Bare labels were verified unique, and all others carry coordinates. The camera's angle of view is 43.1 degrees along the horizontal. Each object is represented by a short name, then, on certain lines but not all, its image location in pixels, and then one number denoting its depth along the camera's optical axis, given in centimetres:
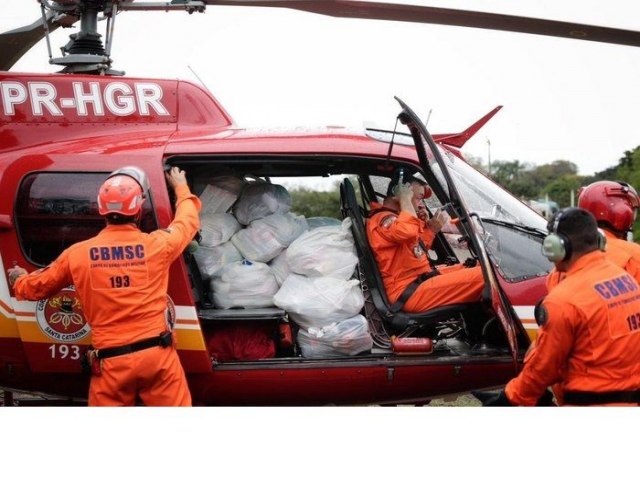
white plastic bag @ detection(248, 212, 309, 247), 595
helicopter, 525
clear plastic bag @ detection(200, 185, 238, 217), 598
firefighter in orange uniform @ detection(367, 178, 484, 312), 568
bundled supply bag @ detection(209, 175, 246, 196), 603
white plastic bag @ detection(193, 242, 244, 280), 582
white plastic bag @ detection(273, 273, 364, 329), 555
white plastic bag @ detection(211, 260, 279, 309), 572
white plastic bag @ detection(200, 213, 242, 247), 589
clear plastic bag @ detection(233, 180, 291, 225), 604
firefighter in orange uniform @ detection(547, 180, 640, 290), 485
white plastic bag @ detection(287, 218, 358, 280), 571
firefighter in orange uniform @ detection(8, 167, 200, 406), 464
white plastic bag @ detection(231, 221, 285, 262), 590
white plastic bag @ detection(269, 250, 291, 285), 589
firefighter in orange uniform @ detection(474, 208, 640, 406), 379
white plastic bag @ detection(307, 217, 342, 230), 625
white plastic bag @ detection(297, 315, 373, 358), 550
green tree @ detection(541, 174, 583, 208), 5312
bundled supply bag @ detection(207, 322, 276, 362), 560
